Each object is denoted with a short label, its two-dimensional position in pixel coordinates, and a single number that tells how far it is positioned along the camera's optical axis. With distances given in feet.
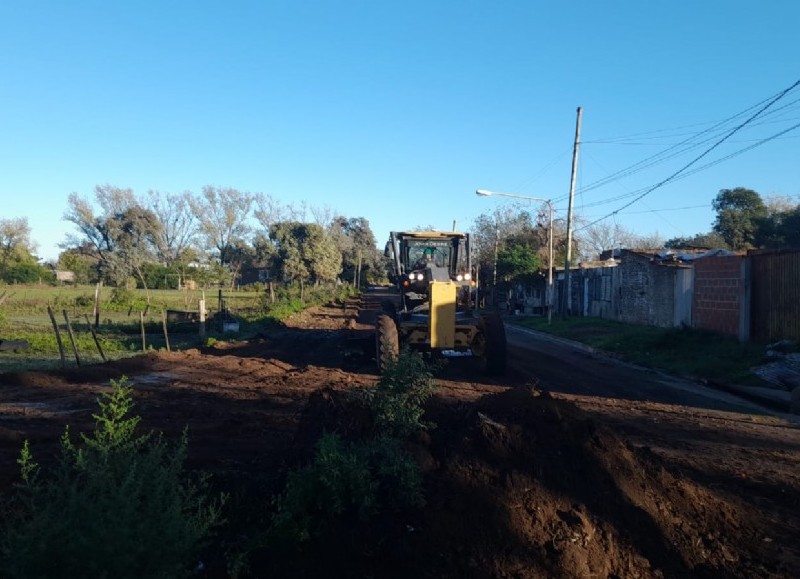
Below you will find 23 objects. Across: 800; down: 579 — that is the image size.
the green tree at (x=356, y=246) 284.24
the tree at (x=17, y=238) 220.84
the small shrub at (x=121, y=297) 127.85
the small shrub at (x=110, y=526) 9.82
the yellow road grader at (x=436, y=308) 47.55
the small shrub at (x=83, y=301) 113.19
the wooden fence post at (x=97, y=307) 79.97
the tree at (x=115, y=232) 209.97
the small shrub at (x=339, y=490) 14.67
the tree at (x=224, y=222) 262.47
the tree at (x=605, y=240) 253.03
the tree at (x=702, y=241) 155.84
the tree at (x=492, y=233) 183.62
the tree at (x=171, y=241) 249.55
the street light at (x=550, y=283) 111.65
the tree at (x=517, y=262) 151.23
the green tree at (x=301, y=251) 179.73
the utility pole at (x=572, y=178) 102.17
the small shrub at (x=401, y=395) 19.71
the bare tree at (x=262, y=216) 267.18
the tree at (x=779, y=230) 120.34
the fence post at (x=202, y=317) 73.87
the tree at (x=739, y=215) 154.40
